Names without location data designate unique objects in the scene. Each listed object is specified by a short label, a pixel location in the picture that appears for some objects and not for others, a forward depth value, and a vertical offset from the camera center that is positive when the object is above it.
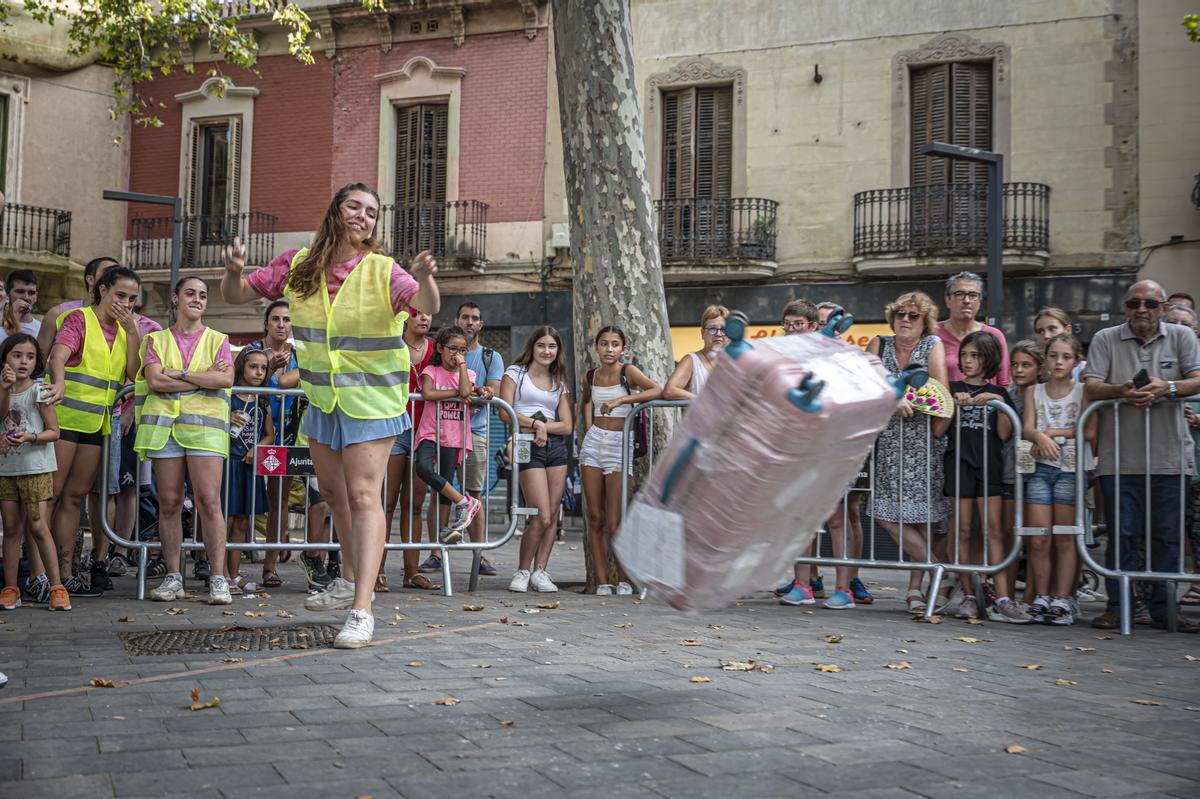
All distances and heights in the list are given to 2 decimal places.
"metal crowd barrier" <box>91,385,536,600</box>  7.36 -0.75
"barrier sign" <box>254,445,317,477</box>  7.79 -0.26
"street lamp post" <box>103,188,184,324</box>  19.17 +3.56
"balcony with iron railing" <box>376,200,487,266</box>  23.58 +3.89
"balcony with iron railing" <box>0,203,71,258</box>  25.05 +3.94
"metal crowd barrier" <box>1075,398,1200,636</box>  6.84 -0.59
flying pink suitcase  3.75 -0.11
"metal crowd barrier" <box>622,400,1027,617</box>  7.20 -0.73
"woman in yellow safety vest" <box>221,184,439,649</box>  5.33 +0.33
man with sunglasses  7.00 +0.06
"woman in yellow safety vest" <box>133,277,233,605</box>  7.03 -0.03
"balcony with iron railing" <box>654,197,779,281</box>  21.77 +3.55
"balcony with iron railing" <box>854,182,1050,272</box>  20.11 +3.56
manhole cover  5.20 -1.00
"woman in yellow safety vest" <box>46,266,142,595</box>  7.17 +0.20
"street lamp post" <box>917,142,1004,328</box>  14.68 +2.73
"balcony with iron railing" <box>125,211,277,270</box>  25.16 +3.87
